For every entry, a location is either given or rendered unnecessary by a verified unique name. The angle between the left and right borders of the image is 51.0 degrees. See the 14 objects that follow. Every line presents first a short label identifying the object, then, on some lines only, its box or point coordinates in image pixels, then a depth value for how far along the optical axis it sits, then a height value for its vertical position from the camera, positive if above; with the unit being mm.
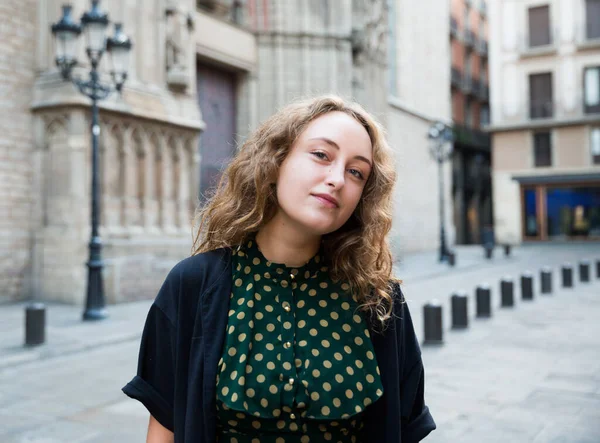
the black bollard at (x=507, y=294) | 11234 -1054
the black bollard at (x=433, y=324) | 7852 -1103
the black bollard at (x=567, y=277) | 14562 -992
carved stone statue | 14117 +4306
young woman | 1739 -217
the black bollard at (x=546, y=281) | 13258 -985
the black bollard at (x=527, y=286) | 12328 -1008
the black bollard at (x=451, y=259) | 21108 -782
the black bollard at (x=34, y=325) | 7793 -1039
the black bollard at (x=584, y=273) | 15883 -982
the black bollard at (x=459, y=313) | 8992 -1108
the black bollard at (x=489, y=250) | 25344 -592
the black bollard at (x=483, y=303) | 10156 -1092
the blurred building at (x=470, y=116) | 41531 +8447
